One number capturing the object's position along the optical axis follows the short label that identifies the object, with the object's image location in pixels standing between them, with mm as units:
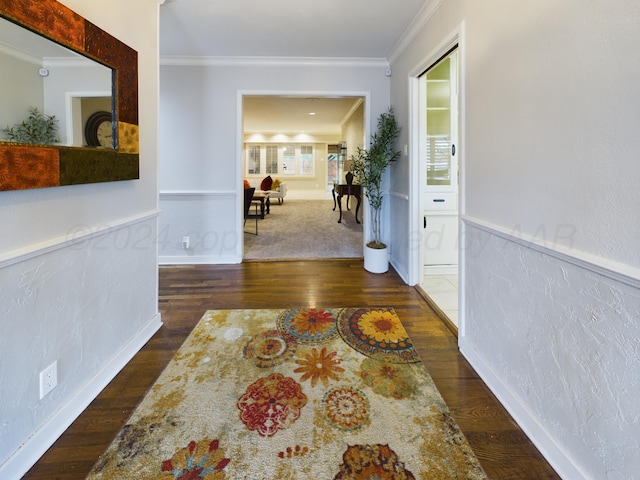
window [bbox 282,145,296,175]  13102
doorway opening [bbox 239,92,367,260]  5023
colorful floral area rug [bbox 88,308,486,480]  1296
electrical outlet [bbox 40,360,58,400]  1375
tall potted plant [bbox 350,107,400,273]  3689
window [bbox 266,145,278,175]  13109
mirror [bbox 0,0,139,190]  1175
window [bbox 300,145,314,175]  13109
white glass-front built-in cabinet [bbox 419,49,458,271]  3568
